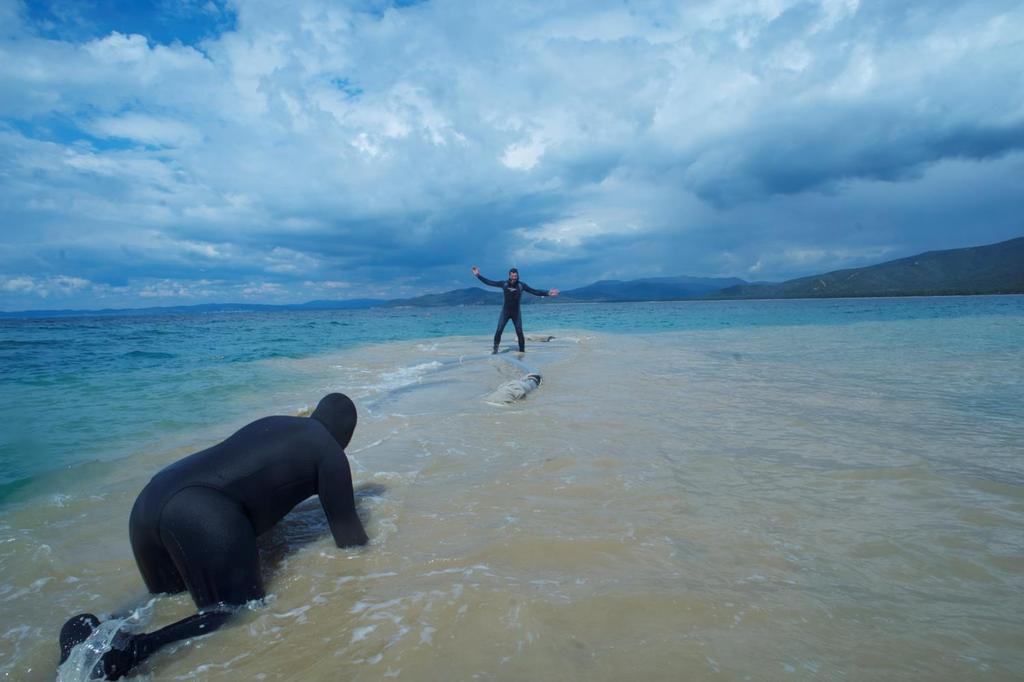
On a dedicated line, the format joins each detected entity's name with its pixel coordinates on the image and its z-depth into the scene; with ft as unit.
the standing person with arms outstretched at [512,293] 59.11
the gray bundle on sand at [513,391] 32.04
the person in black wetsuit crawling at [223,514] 9.51
